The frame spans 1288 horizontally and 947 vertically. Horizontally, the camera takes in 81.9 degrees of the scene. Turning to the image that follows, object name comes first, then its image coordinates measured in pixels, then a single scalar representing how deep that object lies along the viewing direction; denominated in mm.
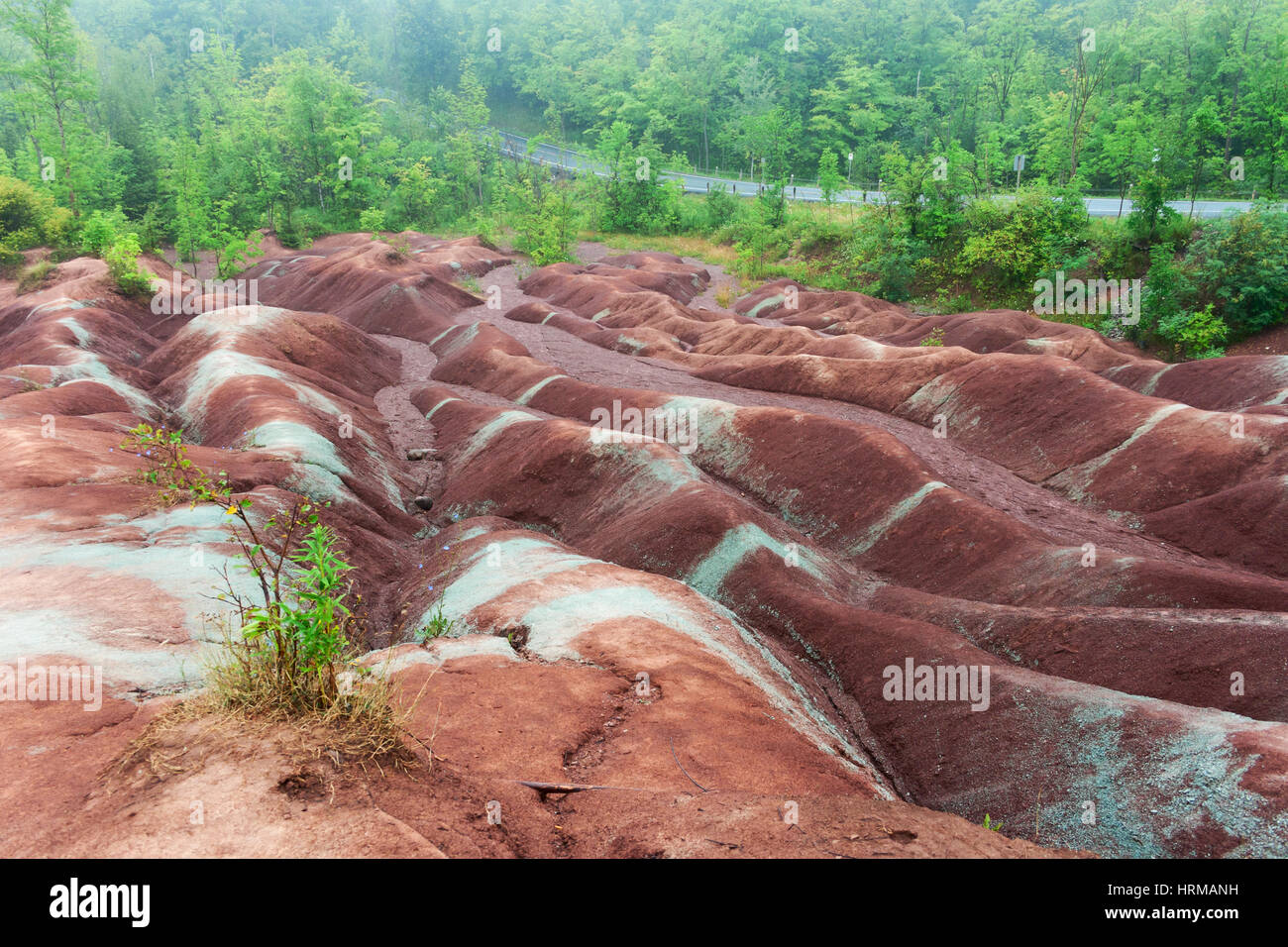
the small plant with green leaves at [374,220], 65750
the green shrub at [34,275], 45719
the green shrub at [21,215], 49281
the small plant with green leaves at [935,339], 41594
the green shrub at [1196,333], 35469
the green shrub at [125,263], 44094
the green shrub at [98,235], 49188
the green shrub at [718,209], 76562
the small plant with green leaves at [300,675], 5375
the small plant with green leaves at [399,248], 59906
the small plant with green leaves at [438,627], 13391
